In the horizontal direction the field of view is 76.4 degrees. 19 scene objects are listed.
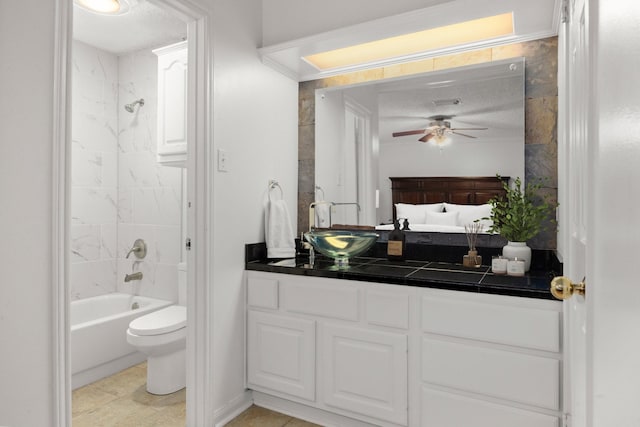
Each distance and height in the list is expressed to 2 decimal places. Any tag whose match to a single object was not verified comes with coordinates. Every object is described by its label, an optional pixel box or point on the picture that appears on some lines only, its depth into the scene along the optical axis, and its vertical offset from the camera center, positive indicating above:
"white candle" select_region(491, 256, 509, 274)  1.93 -0.23
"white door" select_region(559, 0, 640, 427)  0.46 +0.00
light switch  2.13 +0.29
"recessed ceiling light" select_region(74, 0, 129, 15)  2.49 +1.32
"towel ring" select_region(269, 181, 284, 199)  2.55 +0.19
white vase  1.94 -0.17
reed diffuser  2.15 -0.16
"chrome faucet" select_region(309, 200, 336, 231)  2.68 +0.02
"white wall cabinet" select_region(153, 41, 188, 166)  2.69 +0.74
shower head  3.46 +0.95
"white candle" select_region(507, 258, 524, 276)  1.88 -0.24
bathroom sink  2.23 -0.16
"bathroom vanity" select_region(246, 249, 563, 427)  1.63 -0.59
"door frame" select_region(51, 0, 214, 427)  2.05 +0.02
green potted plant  1.95 -0.01
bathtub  2.68 -0.85
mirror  2.19 +0.50
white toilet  2.45 -0.81
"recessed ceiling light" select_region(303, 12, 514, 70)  2.11 +1.00
